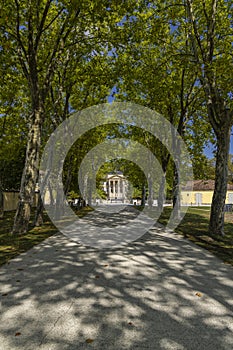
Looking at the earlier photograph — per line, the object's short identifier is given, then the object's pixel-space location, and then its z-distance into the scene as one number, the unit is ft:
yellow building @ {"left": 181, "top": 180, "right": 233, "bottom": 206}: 181.97
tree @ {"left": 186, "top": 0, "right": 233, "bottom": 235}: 32.90
